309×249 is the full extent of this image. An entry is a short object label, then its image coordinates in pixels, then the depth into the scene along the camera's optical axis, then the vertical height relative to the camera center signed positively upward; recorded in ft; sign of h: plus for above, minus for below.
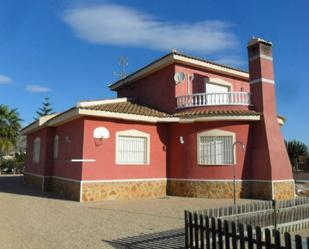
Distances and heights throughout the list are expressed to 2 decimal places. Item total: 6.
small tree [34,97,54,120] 185.68 +33.34
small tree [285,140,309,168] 152.15 +9.96
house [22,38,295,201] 46.11 +3.67
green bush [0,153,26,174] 124.06 +0.23
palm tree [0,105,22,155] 109.70 +13.50
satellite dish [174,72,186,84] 54.95 +15.58
